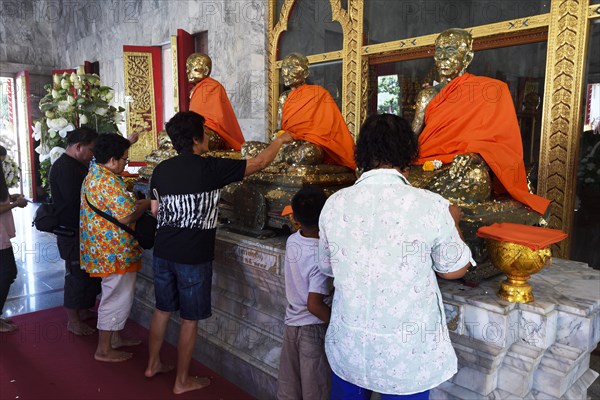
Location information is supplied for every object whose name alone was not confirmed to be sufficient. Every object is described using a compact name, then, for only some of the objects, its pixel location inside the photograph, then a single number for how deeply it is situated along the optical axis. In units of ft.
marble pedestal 5.79
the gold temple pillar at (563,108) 11.90
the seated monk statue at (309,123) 9.71
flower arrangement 12.28
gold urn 5.60
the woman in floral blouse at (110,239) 8.69
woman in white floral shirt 4.35
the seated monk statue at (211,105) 12.85
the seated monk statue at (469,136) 7.52
